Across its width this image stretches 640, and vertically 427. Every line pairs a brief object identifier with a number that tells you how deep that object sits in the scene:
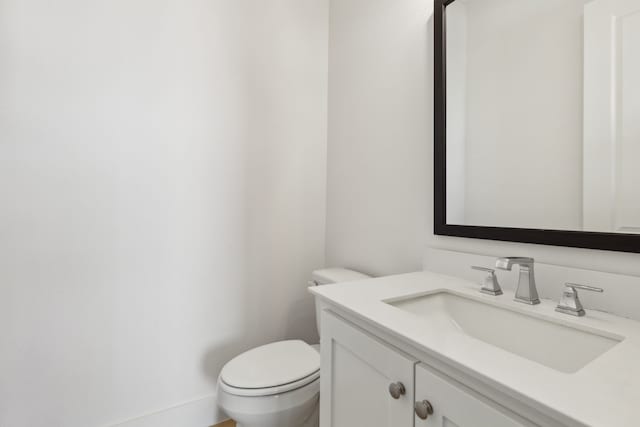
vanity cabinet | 0.51
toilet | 1.06
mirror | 0.75
